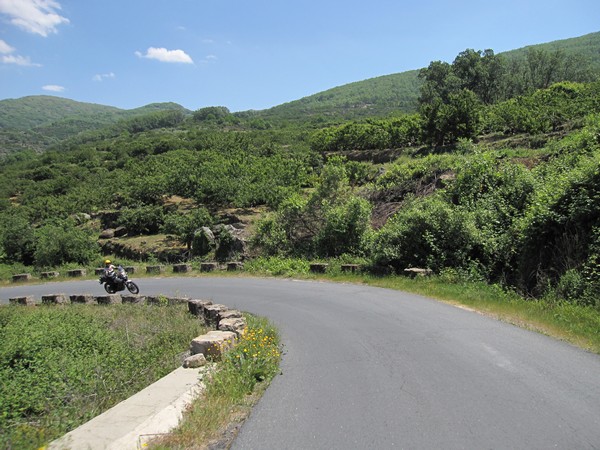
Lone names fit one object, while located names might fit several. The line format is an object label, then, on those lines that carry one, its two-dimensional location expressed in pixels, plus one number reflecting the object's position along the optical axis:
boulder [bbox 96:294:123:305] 15.59
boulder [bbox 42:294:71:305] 16.86
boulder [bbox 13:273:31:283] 26.41
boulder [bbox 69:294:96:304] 16.35
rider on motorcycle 17.55
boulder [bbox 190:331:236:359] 7.36
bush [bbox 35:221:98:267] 29.39
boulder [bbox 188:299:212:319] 12.09
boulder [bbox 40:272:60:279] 25.89
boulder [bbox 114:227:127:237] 35.66
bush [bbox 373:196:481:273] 13.54
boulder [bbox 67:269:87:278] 25.56
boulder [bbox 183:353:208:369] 7.09
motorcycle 17.45
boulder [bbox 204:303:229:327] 10.69
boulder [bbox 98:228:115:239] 35.76
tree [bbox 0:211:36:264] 32.47
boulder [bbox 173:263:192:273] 22.86
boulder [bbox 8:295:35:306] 17.27
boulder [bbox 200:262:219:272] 21.91
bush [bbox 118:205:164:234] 34.38
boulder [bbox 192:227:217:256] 25.83
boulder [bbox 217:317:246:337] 8.72
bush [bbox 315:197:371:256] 18.78
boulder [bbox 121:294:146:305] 15.10
